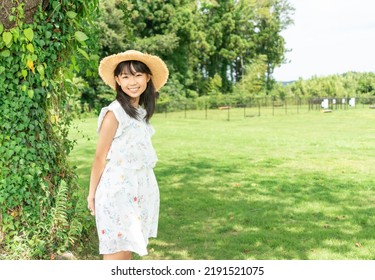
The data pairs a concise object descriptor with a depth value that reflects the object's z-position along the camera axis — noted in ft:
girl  11.73
